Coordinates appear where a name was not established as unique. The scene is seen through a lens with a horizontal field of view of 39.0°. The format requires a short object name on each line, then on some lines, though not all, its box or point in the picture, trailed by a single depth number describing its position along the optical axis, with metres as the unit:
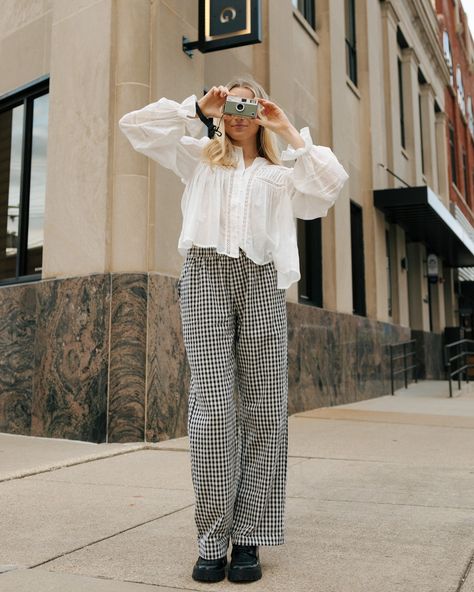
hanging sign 6.46
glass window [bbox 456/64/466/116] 24.86
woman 2.51
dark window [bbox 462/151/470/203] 25.72
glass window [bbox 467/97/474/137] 27.56
